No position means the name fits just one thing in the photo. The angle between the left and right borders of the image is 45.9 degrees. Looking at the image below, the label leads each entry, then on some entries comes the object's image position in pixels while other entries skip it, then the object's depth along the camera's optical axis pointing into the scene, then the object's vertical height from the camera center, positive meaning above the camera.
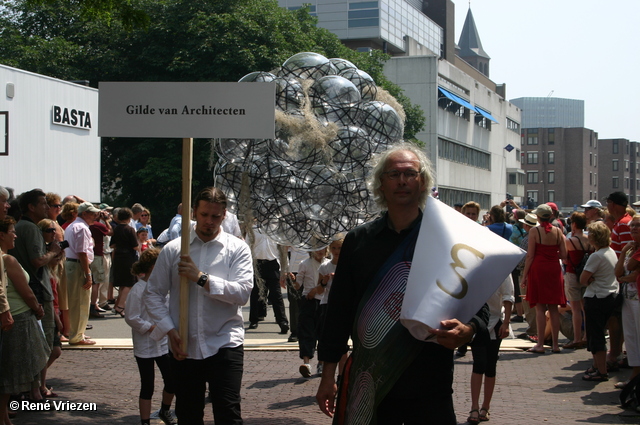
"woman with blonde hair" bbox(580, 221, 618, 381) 8.35 -0.95
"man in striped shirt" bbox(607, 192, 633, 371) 8.97 -0.33
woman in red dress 10.10 -0.83
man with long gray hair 3.36 -0.54
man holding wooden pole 4.68 -0.66
